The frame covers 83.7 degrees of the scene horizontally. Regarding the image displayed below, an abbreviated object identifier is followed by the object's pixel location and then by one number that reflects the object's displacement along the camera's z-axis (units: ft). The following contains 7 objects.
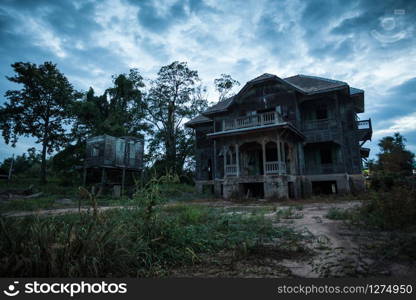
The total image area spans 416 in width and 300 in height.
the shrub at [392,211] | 14.60
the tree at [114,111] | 88.38
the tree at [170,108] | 104.37
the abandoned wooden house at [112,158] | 68.85
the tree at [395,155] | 90.63
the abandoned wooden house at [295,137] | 50.26
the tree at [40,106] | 82.99
